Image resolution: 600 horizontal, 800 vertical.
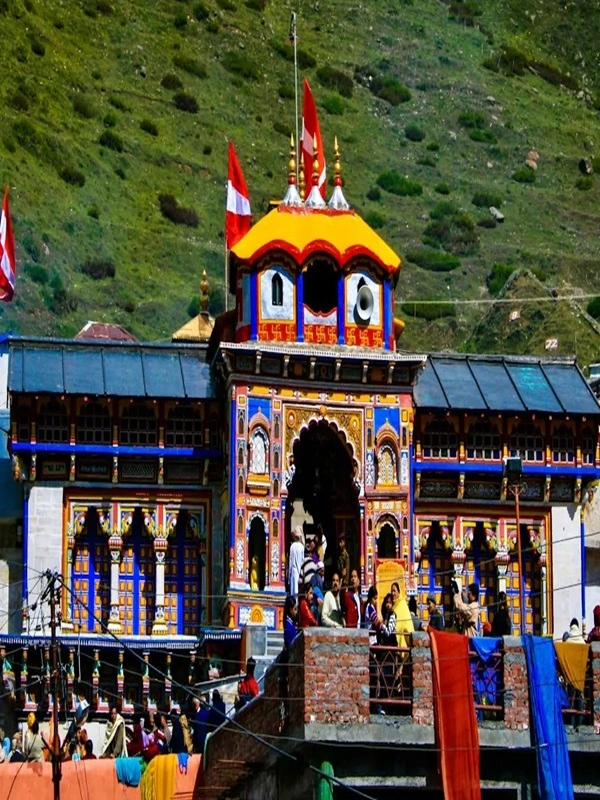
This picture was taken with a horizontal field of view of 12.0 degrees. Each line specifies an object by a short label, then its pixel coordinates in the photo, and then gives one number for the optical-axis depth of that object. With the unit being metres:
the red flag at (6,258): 65.50
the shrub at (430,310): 128.62
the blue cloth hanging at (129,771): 47.84
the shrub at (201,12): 159.25
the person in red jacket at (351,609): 42.97
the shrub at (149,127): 143.88
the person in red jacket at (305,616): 43.22
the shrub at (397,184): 145.75
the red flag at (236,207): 64.81
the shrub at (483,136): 153.88
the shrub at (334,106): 151.88
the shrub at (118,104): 145.50
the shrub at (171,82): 149.62
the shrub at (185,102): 147.62
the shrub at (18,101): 138.25
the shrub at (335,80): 155.75
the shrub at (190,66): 152.38
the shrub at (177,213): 135.62
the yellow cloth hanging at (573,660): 41.44
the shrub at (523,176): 150.12
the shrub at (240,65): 153.38
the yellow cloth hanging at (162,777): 46.66
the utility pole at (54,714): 45.66
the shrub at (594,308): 122.69
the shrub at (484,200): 147.12
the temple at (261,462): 59.19
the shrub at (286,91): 151.75
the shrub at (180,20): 157.12
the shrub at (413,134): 152.50
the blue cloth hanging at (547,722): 40.28
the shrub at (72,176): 133.50
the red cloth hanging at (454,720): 39.38
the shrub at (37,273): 122.19
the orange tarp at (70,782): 47.38
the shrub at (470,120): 154.88
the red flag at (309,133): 63.34
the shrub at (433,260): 137.75
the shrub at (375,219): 139.38
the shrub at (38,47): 146.62
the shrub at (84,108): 142.88
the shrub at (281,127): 146.25
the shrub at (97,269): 127.94
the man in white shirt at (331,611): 42.56
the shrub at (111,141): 140.50
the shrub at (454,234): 141.62
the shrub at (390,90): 156.12
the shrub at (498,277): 134.00
